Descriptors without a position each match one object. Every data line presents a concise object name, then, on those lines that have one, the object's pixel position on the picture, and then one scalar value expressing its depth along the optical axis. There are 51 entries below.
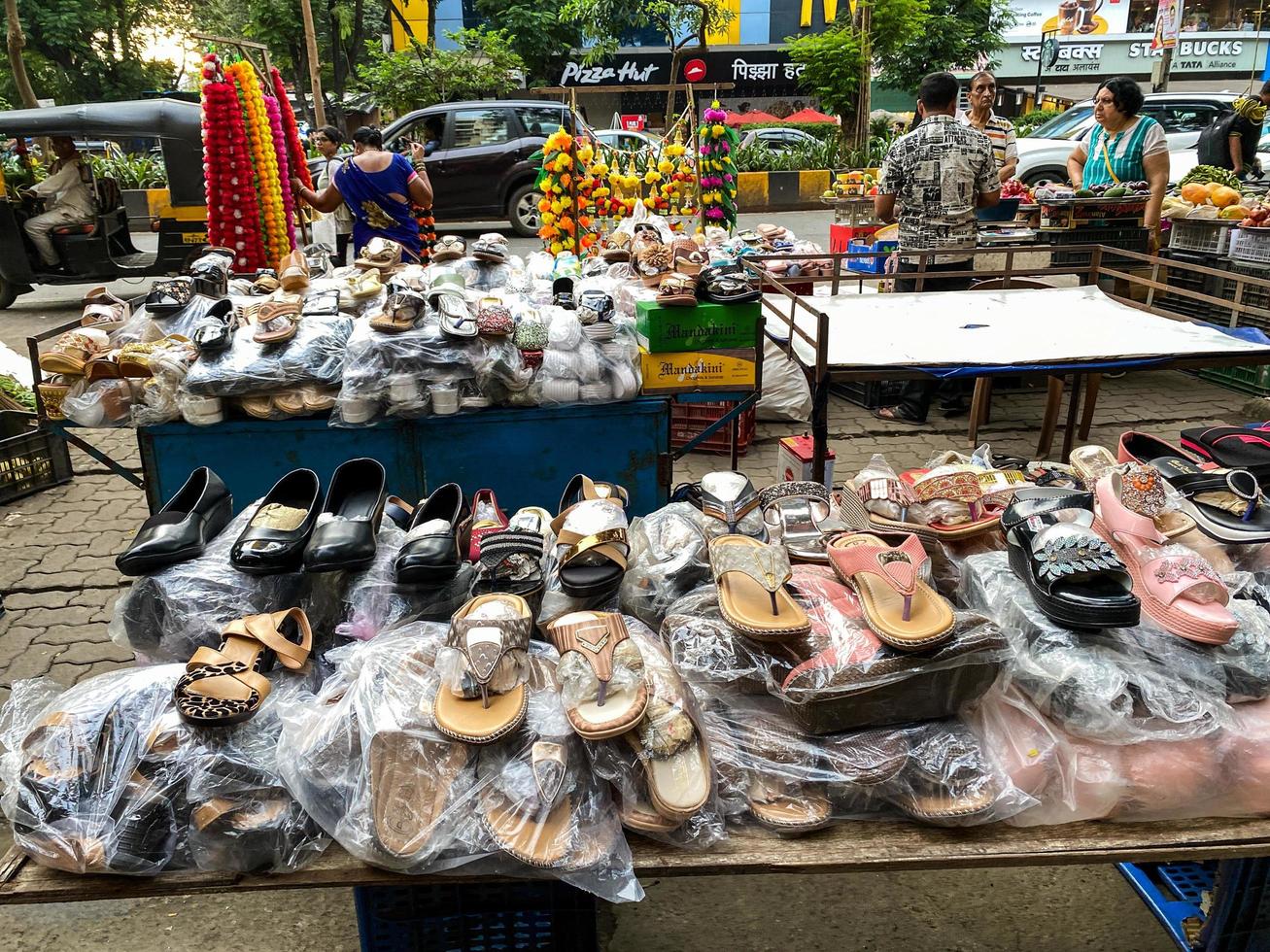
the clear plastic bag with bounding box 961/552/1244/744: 1.59
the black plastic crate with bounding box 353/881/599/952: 1.67
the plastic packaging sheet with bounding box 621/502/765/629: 1.98
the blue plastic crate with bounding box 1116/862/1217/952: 1.93
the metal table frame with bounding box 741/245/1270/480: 3.31
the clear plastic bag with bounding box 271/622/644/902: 1.48
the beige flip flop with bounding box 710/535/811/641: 1.67
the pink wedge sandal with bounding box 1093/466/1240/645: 1.67
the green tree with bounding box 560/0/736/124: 13.15
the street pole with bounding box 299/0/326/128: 9.39
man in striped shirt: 6.22
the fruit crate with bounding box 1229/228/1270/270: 5.38
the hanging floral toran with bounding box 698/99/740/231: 6.35
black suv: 12.16
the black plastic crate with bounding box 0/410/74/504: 4.69
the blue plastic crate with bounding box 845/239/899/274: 6.50
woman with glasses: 5.49
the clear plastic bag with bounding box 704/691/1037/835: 1.58
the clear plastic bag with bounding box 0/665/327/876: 1.50
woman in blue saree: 5.27
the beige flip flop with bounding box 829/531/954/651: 1.59
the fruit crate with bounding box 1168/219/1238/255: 5.70
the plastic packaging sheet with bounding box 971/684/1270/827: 1.59
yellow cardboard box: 3.49
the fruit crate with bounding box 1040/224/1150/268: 5.71
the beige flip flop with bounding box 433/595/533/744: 1.54
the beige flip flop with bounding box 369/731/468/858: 1.48
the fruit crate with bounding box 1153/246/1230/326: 5.71
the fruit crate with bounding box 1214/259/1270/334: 5.36
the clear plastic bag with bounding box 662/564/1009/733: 1.59
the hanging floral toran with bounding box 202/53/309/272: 5.57
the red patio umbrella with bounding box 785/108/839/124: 25.78
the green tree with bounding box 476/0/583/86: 21.94
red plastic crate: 4.84
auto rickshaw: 8.41
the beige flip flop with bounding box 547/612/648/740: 1.52
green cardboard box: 3.41
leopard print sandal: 1.58
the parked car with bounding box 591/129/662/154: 12.49
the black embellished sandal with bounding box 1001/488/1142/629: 1.63
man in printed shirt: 4.80
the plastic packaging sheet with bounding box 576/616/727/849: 1.52
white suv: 12.30
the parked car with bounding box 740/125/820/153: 17.36
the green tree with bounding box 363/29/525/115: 18.00
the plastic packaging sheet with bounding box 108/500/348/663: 1.95
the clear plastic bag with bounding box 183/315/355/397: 3.21
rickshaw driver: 8.60
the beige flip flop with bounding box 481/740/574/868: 1.48
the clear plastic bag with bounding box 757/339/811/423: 5.48
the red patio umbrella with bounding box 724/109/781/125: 24.30
